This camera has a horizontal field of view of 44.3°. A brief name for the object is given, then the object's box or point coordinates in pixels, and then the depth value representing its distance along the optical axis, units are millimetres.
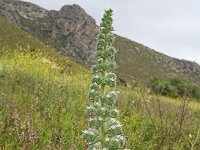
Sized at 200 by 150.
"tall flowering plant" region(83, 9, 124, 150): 1392
